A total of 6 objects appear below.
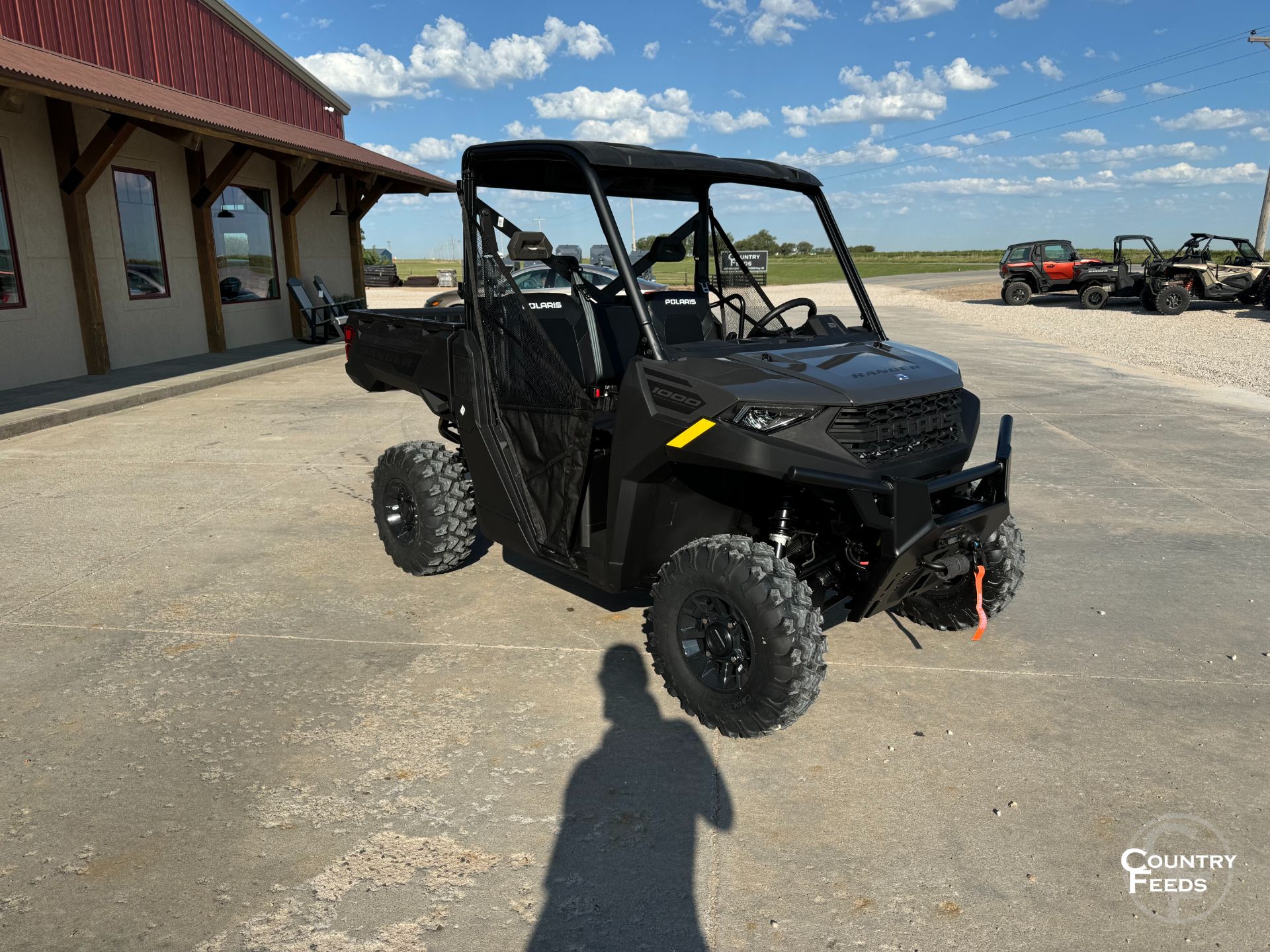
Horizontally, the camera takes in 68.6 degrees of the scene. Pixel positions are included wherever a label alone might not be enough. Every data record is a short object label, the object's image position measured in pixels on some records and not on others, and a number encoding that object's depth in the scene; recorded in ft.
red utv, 88.02
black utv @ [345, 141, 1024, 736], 10.21
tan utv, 73.51
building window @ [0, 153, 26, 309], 36.60
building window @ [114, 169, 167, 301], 44.55
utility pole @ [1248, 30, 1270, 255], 95.09
